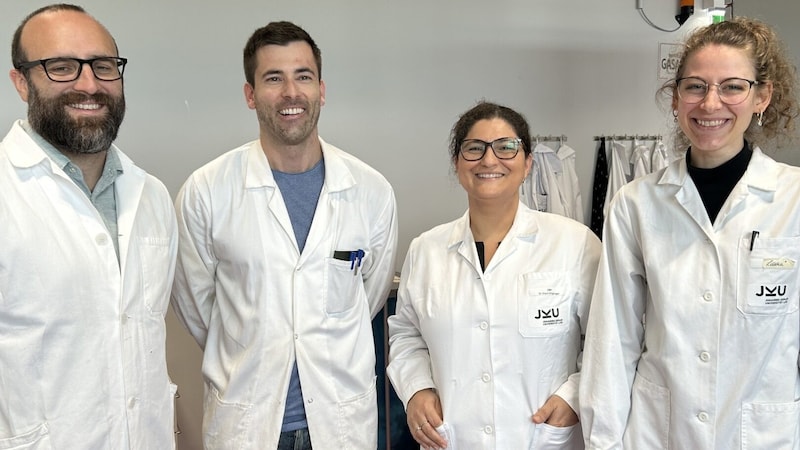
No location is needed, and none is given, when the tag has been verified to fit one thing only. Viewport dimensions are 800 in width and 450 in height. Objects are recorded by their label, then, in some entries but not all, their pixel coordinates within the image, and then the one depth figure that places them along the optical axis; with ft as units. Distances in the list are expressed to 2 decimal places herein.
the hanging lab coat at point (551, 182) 12.19
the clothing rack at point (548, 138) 12.65
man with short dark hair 5.79
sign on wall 13.80
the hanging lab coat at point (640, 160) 13.05
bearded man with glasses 4.26
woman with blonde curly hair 4.49
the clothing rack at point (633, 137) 13.35
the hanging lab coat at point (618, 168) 12.89
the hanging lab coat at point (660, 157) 13.23
